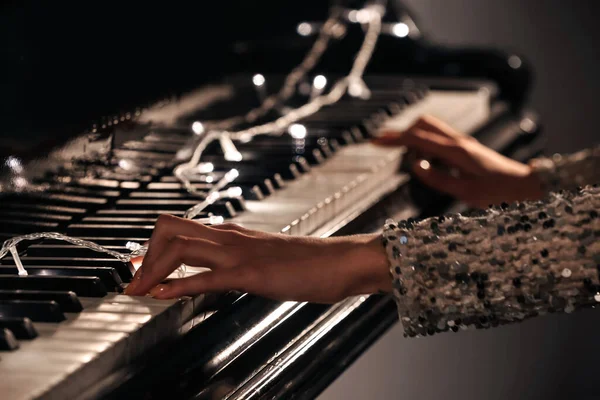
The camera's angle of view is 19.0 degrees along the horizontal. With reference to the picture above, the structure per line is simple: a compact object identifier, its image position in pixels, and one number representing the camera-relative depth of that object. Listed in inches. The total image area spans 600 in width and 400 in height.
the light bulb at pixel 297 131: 60.9
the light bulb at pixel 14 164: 48.3
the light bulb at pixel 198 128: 59.2
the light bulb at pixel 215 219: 49.4
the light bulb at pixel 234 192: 52.0
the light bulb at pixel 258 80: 68.0
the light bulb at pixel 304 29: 77.3
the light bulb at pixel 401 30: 77.9
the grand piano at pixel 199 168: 42.2
